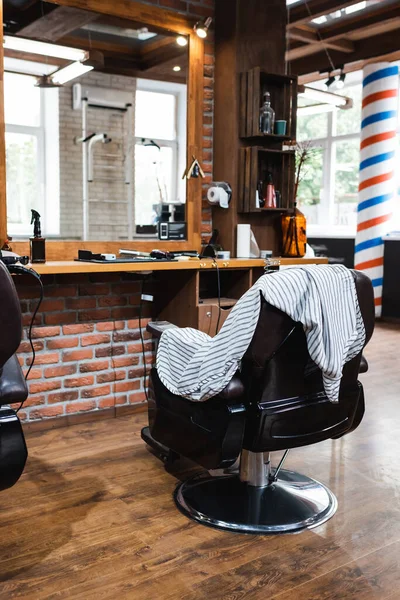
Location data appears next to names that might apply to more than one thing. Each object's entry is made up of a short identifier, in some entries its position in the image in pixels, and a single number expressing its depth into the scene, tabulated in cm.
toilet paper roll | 381
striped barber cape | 184
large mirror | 345
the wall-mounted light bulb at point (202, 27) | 372
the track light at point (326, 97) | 635
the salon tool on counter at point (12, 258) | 266
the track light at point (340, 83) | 658
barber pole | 701
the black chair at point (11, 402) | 150
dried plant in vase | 402
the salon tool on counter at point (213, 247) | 358
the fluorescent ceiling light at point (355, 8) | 602
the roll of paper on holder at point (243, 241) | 382
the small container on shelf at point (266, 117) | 384
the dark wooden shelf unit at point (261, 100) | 377
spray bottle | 306
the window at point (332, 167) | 924
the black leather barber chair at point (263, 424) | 198
